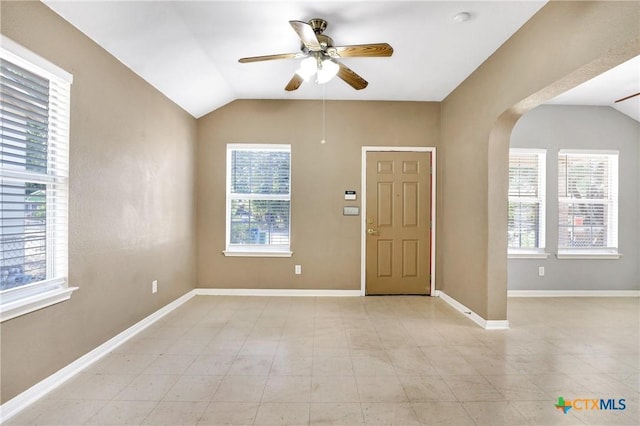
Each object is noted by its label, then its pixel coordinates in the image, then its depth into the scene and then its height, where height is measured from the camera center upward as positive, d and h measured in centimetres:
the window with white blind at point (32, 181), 172 +19
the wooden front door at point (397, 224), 424 -14
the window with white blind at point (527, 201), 429 +20
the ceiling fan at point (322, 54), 220 +125
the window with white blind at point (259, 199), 430 +20
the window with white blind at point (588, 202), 435 +19
